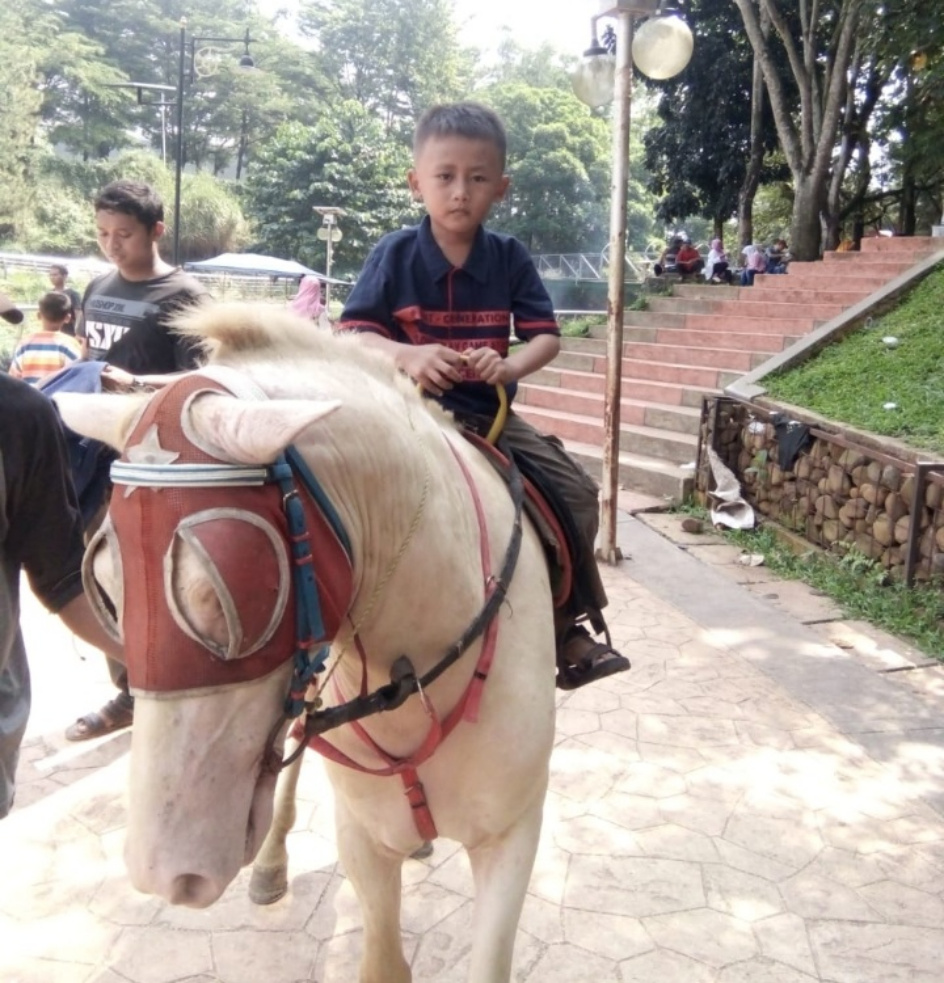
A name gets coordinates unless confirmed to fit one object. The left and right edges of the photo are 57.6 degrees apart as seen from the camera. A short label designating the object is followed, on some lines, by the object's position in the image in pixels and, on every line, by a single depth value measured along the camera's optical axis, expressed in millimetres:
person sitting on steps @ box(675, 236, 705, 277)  18125
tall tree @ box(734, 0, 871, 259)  14305
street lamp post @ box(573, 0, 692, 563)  6449
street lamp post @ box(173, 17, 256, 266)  14656
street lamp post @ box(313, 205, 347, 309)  19278
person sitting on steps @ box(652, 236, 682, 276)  20156
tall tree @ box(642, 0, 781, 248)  18156
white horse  1105
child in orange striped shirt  5742
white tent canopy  24031
